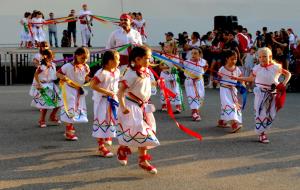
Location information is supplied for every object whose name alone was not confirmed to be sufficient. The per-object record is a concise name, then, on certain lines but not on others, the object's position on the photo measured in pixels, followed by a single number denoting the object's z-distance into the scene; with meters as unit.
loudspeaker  19.94
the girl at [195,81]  10.09
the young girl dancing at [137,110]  6.06
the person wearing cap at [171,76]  11.00
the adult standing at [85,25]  19.09
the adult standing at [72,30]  20.88
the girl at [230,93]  8.79
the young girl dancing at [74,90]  7.86
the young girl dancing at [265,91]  7.86
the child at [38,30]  19.53
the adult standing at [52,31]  21.27
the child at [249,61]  15.91
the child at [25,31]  19.94
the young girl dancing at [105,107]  6.88
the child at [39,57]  9.38
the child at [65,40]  21.69
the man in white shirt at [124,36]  8.81
